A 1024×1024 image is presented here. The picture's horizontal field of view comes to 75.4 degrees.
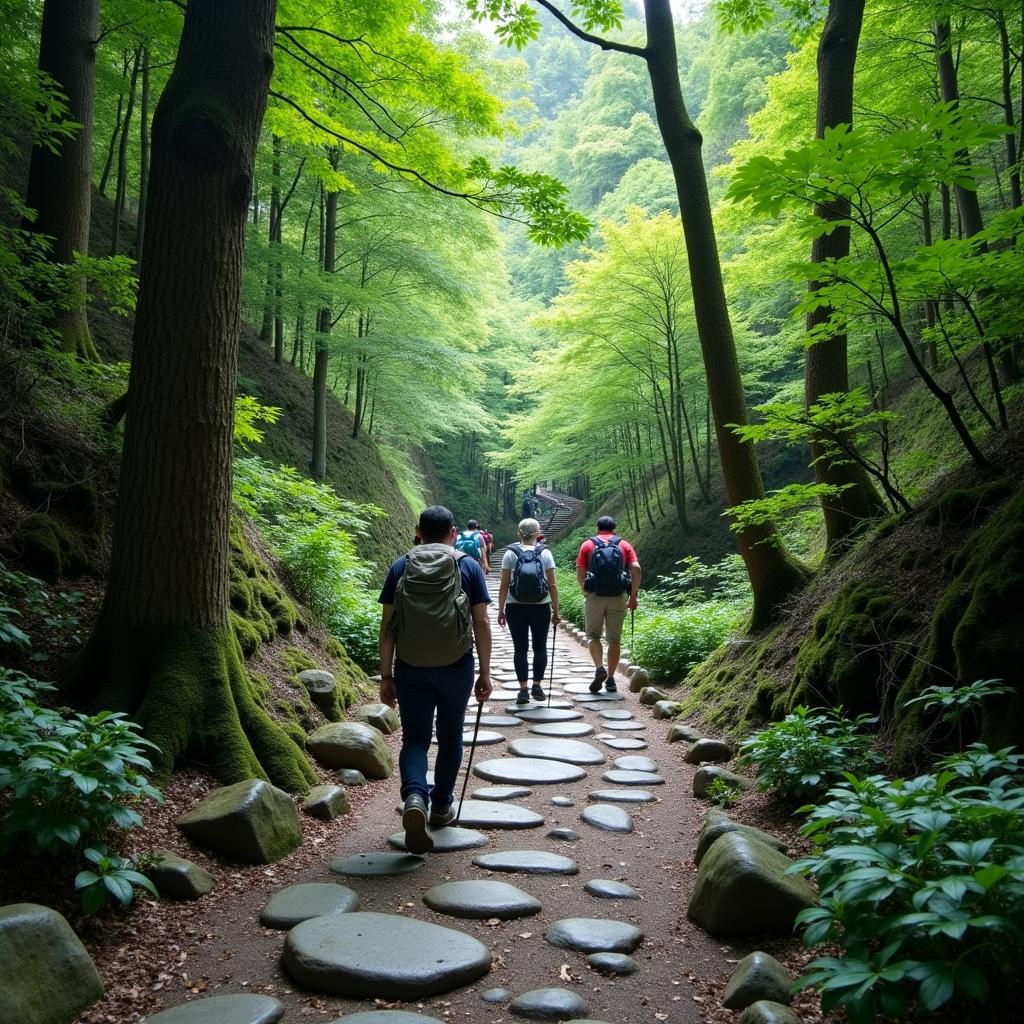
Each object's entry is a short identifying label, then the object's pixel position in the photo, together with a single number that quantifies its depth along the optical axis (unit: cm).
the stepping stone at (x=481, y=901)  279
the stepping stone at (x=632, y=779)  466
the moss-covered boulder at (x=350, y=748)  459
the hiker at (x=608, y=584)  731
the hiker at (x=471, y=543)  695
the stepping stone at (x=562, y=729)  592
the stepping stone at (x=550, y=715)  645
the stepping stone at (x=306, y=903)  264
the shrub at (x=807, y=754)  324
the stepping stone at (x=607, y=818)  388
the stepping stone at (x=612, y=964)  241
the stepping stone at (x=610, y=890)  303
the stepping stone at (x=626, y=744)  548
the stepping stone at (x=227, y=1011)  198
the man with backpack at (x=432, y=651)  356
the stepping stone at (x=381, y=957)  219
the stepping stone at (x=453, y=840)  350
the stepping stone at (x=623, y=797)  433
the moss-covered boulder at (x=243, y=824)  307
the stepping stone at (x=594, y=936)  255
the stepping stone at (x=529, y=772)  466
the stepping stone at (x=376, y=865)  315
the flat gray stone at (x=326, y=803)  379
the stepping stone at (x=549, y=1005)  212
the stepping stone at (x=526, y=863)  325
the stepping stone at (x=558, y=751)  517
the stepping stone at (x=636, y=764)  494
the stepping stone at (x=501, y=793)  432
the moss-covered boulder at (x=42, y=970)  183
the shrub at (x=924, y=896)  155
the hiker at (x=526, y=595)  700
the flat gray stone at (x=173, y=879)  272
